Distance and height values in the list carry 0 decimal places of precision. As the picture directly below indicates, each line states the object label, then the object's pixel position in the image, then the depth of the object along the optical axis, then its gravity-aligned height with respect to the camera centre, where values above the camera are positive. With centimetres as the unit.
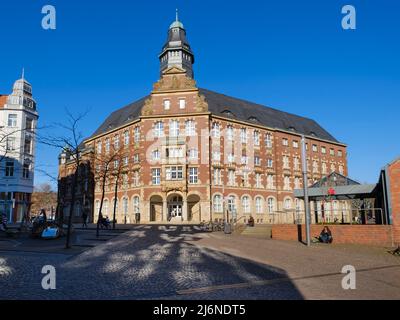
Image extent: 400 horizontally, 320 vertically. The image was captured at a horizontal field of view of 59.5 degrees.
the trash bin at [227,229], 2744 -160
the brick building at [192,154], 4341 +728
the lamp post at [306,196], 1998 +68
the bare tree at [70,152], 1699 +332
